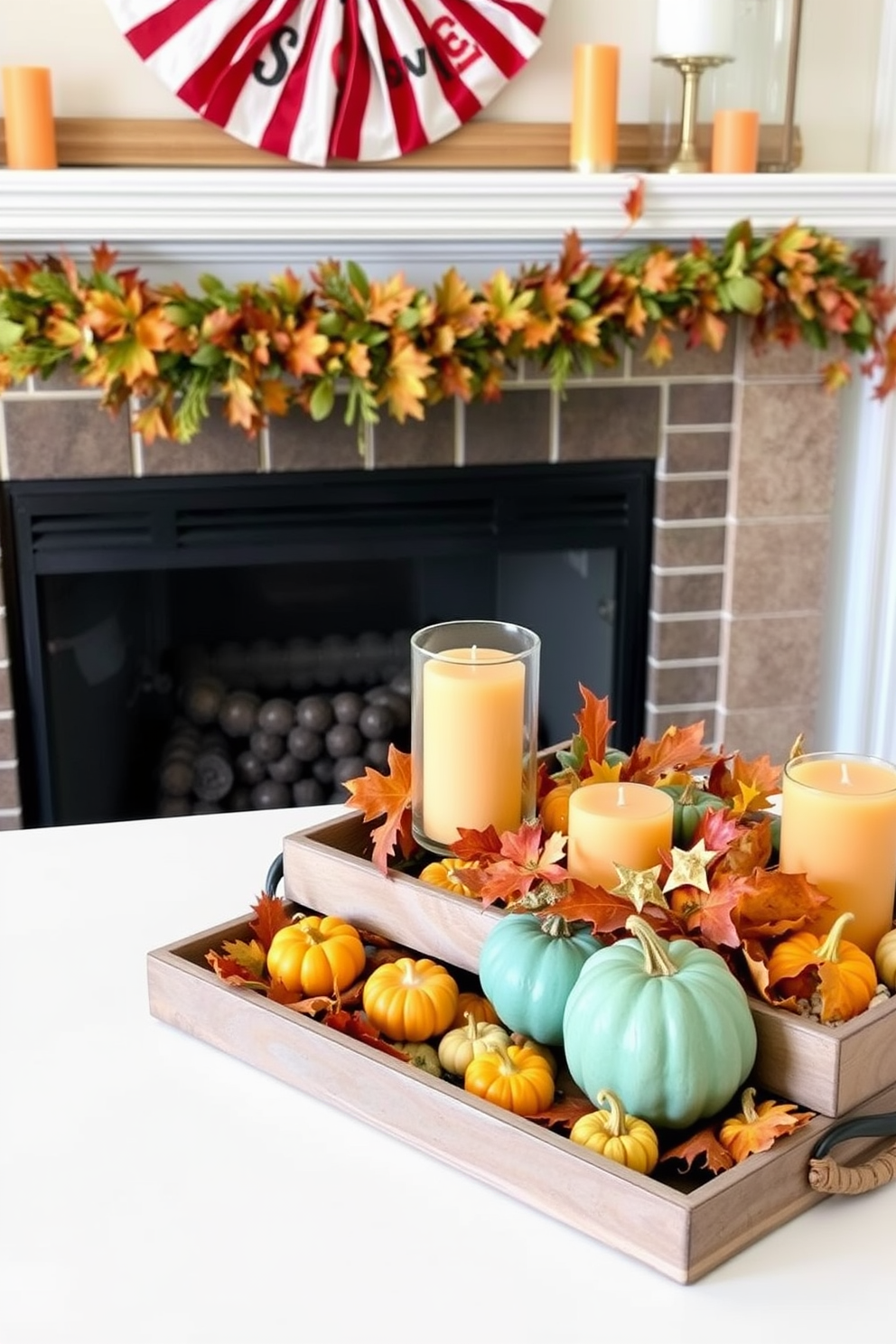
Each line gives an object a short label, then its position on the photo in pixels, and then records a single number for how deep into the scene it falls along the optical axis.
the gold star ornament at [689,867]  0.93
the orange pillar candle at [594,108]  2.32
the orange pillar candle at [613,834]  0.97
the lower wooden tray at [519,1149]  0.78
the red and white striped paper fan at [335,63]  2.27
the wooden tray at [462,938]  0.84
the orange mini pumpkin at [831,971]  0.88
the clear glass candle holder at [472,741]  1.06
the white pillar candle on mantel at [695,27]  2.34
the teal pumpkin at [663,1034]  0.82
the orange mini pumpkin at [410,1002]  0.95
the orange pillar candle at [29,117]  2.19
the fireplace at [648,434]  2.27
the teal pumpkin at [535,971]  0.91
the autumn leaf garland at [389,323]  2.24
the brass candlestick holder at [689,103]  2.38
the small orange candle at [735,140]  2.41
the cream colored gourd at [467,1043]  0.92
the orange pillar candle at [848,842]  0.95
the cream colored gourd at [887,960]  0.94
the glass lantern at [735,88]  2.40
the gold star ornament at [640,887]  0.92
